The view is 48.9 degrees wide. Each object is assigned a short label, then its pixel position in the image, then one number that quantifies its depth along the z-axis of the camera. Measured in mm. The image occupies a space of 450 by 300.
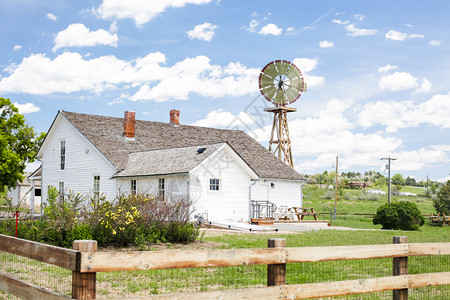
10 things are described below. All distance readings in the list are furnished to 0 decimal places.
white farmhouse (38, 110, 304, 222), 25531
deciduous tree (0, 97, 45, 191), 43375
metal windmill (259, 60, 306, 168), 42562
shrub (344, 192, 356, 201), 76500
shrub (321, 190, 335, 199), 75500
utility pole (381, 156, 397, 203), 50994
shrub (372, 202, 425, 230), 28656
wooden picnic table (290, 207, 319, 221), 29625
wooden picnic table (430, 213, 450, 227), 37525
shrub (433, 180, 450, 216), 41406
